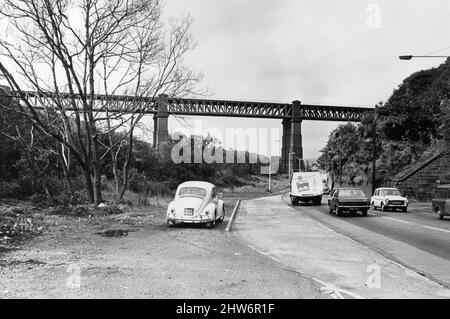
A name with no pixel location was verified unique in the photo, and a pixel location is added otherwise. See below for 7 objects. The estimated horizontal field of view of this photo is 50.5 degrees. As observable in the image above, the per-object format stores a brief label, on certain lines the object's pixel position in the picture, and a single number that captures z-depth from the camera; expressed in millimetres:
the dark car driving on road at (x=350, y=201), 27312
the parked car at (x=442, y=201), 25375
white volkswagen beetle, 18953
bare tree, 23406
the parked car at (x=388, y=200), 32844
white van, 41062
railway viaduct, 102188
